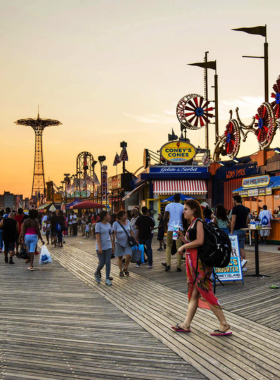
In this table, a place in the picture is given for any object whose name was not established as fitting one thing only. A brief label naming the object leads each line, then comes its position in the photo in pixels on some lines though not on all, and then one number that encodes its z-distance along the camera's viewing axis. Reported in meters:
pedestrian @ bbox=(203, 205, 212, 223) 11.97
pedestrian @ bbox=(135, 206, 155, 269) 12.80
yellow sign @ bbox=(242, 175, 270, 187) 20.08
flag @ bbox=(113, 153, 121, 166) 41.26
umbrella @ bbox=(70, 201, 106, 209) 30.81
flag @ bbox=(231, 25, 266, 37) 24.88
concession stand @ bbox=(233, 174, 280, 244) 19.97
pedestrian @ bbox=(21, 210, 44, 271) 12.68
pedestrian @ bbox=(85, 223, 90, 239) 30.35
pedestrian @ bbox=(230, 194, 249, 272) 10.88
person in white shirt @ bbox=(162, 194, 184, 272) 11.47
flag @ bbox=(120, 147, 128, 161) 39.56
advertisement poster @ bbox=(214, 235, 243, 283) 9.22
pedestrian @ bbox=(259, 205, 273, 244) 19.66
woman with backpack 5.44
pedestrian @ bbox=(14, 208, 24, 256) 16.35
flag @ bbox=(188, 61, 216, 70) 34.12
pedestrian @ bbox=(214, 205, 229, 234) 11.11
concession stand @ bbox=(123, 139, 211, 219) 29.94
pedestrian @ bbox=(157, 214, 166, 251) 18.93
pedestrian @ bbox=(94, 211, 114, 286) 9.92
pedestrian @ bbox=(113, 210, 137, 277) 10.94
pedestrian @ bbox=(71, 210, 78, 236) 33.37
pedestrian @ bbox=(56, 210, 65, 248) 21.95
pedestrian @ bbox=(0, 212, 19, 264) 14.43
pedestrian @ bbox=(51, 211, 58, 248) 22.05
